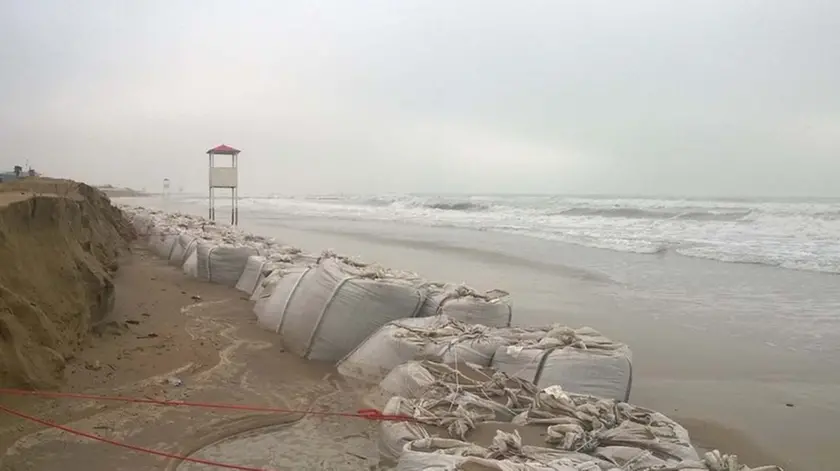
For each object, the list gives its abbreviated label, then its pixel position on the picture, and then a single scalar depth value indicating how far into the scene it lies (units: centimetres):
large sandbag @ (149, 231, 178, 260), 1002
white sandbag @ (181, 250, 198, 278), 781
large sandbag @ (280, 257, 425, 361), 467
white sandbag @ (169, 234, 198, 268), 887
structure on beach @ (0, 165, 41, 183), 1700
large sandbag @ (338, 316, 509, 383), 386
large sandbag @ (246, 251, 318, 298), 605
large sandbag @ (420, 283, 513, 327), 493
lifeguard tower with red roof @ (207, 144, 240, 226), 1731
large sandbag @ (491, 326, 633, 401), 358
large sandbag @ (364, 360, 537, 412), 313
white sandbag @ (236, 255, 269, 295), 691
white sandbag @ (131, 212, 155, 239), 1378
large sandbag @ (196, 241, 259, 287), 744
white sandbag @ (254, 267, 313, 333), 534
